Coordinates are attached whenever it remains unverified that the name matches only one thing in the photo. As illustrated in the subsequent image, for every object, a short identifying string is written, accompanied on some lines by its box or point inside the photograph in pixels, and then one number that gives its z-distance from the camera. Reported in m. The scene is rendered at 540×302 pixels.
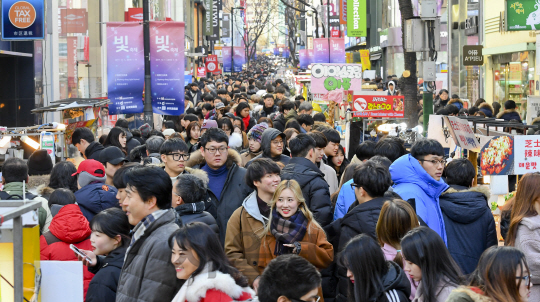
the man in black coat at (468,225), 11.06
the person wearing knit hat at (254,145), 17.28
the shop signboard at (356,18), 71.19
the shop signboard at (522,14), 29.19
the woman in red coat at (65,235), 9.58
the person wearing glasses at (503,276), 6.68
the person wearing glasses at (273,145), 14.92
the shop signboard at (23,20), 25.91
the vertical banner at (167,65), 25.94
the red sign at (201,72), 92.38
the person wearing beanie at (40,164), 16.20
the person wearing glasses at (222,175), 12.05
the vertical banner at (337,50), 56.19
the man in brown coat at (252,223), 10.04
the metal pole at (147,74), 25.72
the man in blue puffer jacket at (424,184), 10.84
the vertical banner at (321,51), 57.12
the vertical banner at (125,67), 25.64
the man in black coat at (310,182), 11.38
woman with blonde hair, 9.57
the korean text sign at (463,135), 16.91
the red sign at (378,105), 24.22
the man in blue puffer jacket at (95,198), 12.14
